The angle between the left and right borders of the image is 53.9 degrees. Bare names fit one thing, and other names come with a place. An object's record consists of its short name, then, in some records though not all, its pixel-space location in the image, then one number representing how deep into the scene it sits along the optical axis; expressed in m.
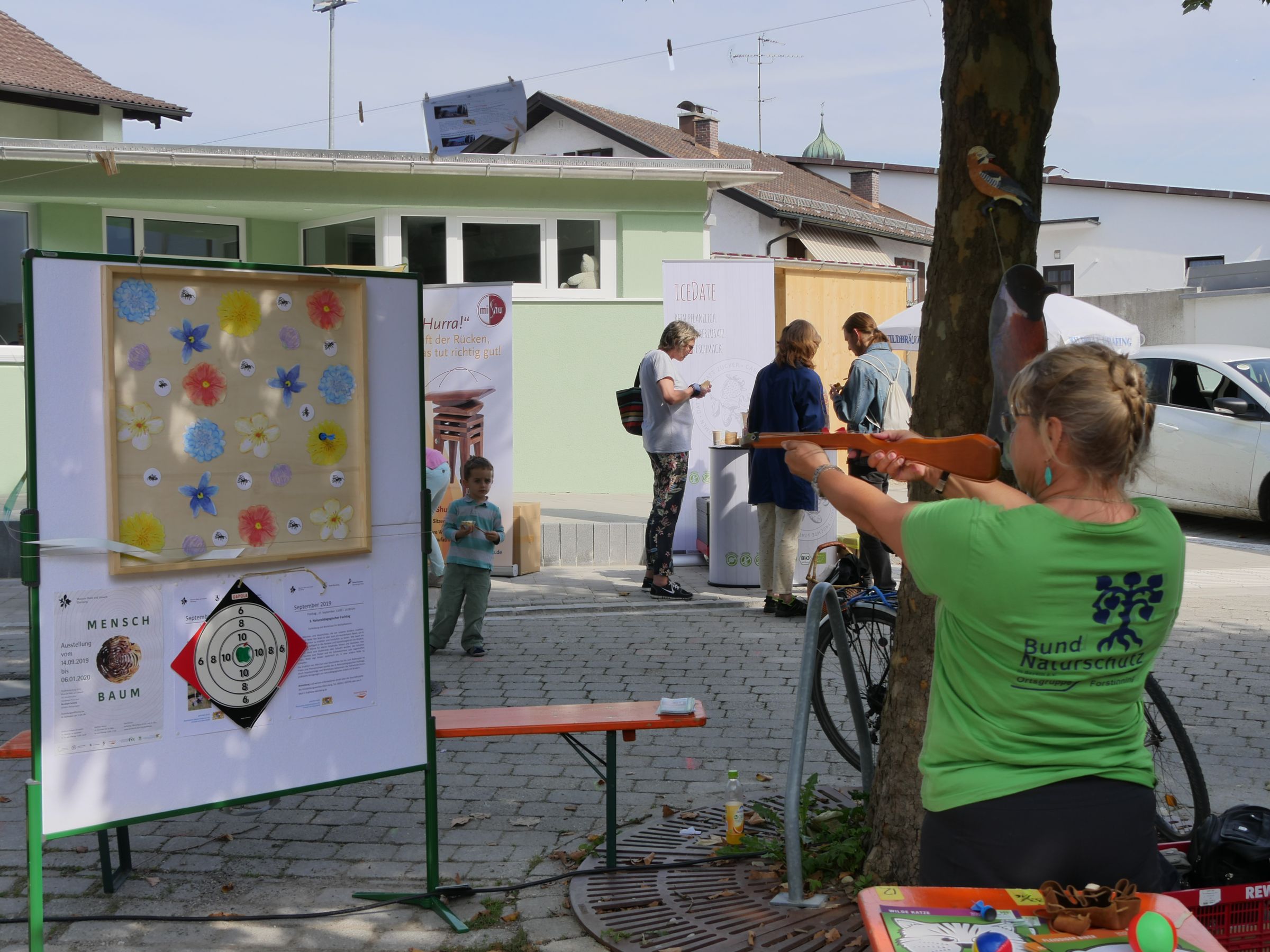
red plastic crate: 2.87
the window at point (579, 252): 14.62
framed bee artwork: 3.68
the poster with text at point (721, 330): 11.26
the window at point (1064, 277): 40.25
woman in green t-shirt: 2.16
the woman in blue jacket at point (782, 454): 8.52
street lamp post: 33.62
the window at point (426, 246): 14.53
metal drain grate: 3.75
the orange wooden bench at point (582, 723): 4.32
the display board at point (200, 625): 3.56
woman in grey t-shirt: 9.30
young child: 7.66
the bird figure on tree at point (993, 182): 3.60
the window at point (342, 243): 14.67
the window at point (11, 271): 13.52
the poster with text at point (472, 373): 10.42
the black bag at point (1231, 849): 3.18
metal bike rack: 3.84
